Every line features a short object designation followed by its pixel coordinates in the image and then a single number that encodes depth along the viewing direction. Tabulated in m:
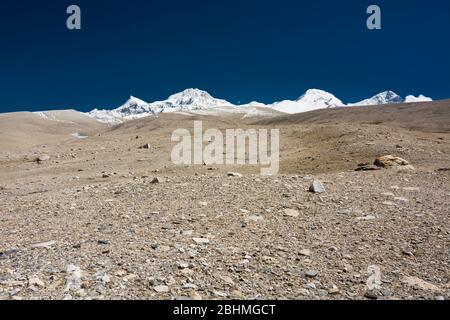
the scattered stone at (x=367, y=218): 8.15
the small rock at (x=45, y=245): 6.60
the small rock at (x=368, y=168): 14.02
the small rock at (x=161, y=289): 5.06
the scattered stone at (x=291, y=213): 8.47
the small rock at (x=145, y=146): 24.67
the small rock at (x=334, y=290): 5.20
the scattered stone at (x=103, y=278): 5.20
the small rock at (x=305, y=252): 6.38
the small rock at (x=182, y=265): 5.73
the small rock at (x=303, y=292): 5.12
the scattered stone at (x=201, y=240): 6.82
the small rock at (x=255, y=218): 8.17
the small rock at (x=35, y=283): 5.08
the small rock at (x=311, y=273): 5.62
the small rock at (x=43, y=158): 22.31
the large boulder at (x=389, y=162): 14.26
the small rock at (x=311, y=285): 5.31
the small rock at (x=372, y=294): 5.07
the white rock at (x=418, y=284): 5.36
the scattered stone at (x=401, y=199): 9.56
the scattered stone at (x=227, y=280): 5.34
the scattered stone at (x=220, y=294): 5.02
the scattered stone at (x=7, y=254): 6.24
